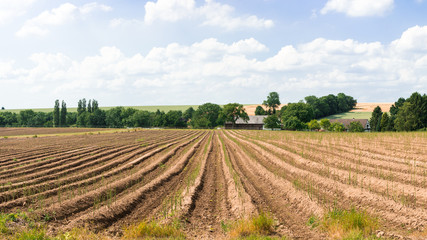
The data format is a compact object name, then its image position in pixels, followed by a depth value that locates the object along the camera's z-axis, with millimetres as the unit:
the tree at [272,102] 144500
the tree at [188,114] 158775
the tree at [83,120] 127438
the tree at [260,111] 143750
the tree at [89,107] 139875
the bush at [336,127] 89812
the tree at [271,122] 104375
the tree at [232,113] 116062
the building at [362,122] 104006
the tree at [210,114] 126938
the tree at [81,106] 137988
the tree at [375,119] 91400
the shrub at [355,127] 88400
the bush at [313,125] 96875
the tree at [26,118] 132475
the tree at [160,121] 118975
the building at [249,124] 118688
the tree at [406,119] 69375
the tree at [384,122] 79925
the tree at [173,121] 119456
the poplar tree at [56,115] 123688
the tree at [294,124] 96725
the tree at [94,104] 141125
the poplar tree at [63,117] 124375
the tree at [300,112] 102938
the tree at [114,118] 131875
